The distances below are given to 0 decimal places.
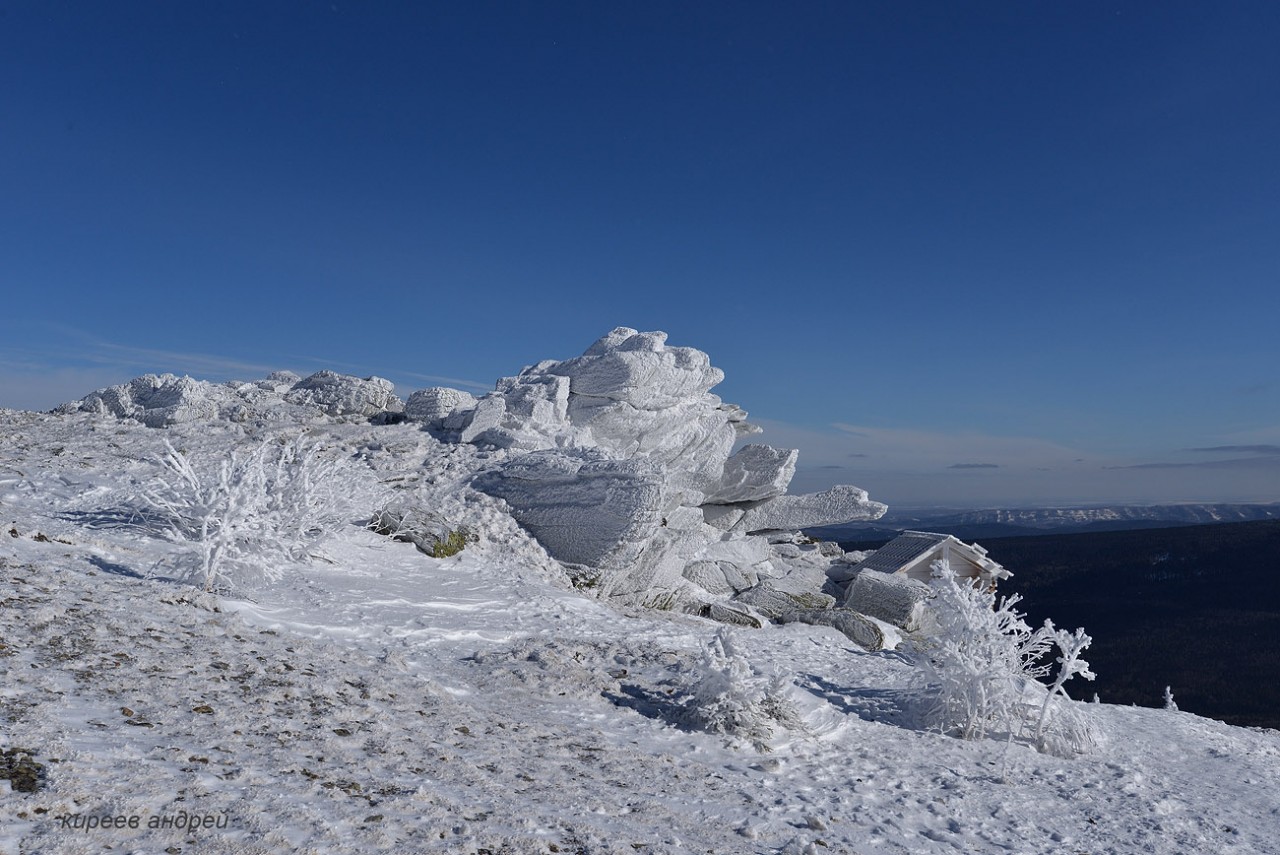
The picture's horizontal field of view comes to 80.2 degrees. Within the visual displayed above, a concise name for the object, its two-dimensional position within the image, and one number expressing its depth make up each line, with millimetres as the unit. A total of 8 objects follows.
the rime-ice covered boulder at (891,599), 20734
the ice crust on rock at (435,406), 19112
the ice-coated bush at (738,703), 7082
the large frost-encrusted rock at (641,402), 22156
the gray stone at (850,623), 14250
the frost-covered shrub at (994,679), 8125
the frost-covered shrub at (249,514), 8516
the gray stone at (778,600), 16562
